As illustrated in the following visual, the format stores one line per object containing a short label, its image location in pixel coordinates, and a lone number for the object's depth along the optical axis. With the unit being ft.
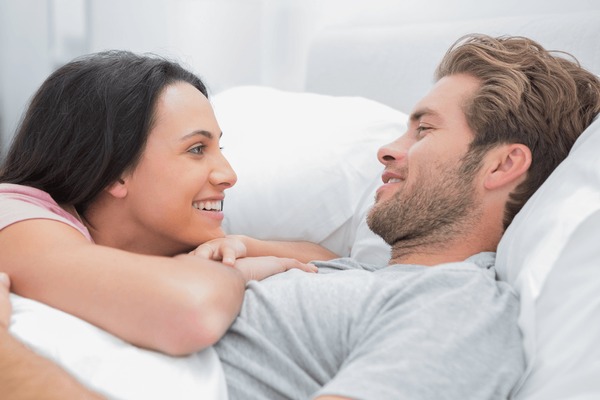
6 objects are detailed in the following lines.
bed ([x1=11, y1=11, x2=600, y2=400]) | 2.79
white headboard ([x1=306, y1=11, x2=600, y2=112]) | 5.12
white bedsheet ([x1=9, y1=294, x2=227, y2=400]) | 2.79
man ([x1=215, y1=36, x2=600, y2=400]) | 2.75
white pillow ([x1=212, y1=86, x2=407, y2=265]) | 5.26
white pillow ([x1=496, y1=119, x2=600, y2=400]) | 2.63
